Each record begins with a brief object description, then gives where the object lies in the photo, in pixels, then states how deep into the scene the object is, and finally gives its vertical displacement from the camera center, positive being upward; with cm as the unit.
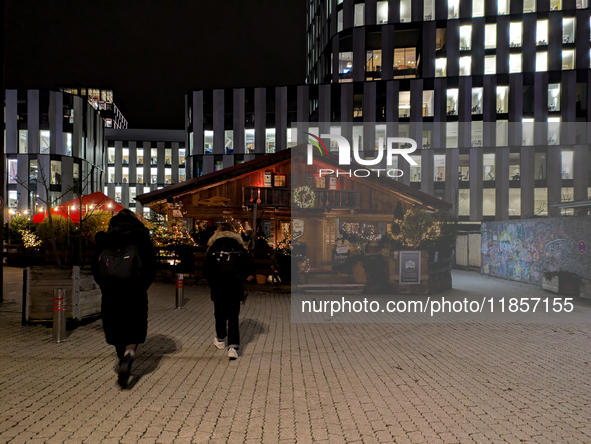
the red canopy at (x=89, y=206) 2223 +115
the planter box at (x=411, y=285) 1351 -162
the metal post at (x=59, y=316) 685 -145
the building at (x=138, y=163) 8038 +1223
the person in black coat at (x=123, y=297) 491 -82
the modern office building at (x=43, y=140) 5300 +1112
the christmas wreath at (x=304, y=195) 1927 +147
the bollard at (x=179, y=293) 1050 -164
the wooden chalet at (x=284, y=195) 1877 +148
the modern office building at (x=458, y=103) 4456 +1392
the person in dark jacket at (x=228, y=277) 612 -71
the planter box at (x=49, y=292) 782 -122
